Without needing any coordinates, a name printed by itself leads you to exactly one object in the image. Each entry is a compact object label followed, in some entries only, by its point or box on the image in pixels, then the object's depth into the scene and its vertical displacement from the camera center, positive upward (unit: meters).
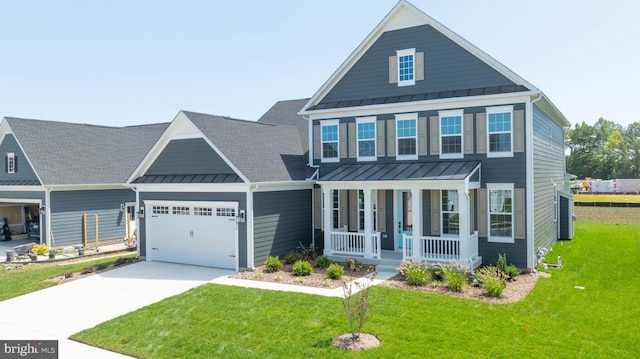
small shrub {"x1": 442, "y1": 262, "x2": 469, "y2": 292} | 12.16 -2.68
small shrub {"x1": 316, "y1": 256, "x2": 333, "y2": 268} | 15.34 -2.76
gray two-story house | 14.66 +0.94
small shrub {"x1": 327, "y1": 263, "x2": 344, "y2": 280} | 13.73 -2.76
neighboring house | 21.22 +0.02
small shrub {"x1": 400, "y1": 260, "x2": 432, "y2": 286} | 12.83 -2.71
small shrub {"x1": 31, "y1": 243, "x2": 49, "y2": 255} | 19.03 -2.75
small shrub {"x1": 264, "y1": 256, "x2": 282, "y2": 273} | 14.87 -2.73
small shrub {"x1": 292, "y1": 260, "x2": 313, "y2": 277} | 14.29 -2.77
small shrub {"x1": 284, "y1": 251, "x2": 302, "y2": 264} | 15.95 -2.70
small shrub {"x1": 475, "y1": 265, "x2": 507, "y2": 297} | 11.62 -2.73
